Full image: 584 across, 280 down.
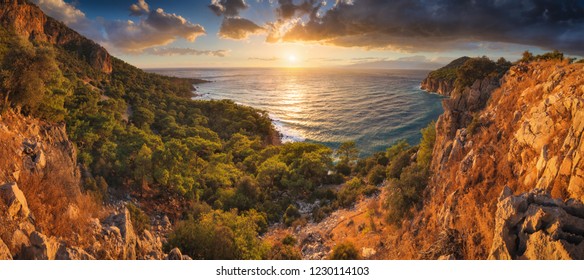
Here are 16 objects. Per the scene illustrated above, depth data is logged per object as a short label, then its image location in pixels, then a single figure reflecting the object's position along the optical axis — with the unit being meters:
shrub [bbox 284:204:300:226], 23.20
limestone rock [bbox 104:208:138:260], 7.93
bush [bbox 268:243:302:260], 15.05
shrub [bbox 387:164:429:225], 17.22
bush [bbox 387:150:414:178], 27.05
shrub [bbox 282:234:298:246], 18.70
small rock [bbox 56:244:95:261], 5.95
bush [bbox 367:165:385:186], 29.85
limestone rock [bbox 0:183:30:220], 6.18
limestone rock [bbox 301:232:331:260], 16.61
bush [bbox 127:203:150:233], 12.98
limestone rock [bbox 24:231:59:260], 5.60
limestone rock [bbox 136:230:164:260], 8.62
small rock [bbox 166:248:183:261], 8.76
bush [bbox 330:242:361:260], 14.60
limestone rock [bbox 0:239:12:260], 5.31
